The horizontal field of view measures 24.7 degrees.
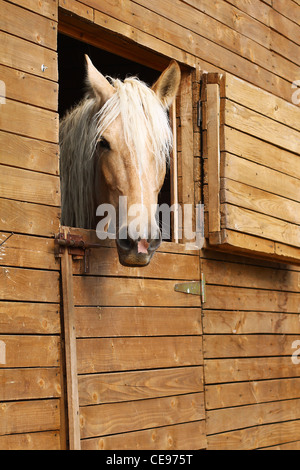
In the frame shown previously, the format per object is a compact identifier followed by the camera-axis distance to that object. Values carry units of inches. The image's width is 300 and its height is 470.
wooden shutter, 158.2
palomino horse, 118.8
